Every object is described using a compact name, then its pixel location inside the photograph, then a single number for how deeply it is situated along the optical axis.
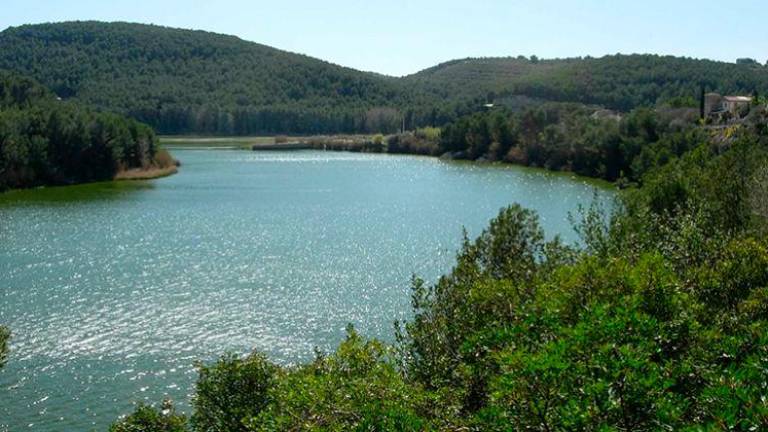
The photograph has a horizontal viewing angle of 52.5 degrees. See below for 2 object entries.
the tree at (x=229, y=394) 17.36
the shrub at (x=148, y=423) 16.62
